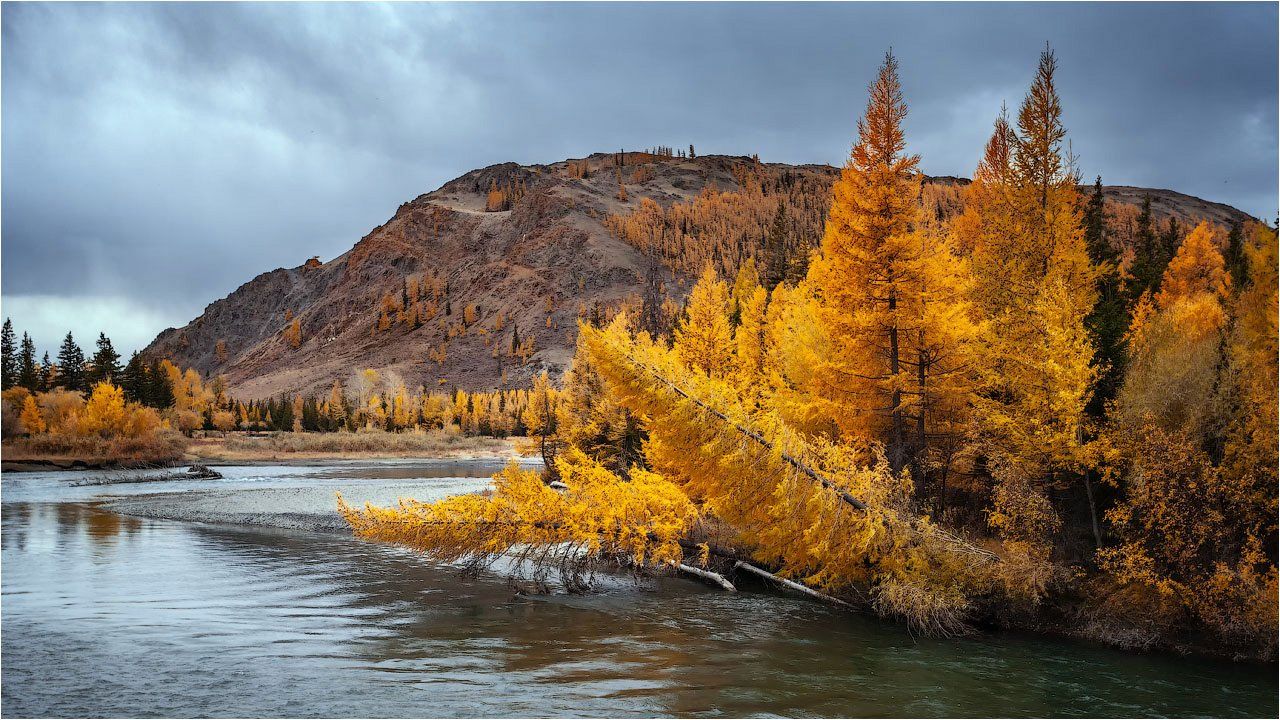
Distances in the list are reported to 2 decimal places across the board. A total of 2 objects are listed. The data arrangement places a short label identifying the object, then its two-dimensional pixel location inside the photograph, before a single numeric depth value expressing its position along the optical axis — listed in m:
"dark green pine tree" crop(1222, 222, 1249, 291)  42.81
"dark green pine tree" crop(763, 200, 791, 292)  74.38
